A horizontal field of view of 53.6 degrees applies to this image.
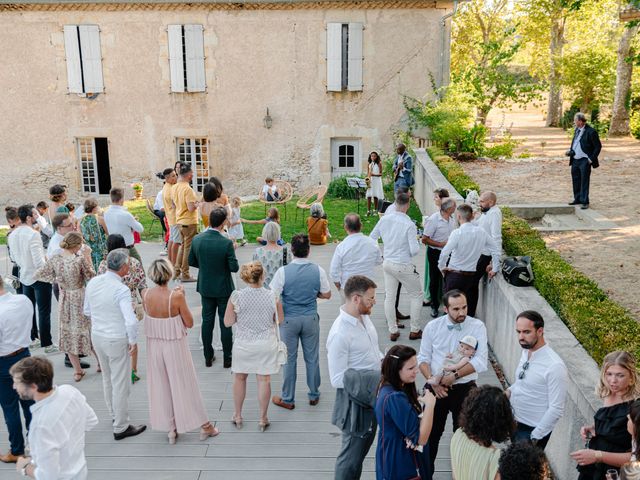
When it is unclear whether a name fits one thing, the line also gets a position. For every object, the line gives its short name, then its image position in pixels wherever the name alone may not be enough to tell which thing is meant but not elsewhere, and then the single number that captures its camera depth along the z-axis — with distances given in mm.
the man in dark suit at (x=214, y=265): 6887
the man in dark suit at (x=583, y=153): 11891
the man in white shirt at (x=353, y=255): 7168
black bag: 6922
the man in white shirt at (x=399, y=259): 7672
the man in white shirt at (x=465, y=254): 7137
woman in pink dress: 5574
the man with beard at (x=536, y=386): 4293
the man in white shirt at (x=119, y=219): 8656
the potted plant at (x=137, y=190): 19781
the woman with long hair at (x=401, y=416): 3932
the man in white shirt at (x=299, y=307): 6117
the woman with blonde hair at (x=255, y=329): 5723
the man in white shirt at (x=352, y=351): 4703
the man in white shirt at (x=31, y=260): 7402
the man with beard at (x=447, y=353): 4879
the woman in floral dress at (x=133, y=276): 6488
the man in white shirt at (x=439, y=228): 8000
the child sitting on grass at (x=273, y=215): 8492
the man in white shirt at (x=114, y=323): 5645
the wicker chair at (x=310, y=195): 14586
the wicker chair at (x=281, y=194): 15042
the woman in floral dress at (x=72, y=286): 6586
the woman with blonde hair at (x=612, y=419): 3812
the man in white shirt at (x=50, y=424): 3938
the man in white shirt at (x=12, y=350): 5352
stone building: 19219
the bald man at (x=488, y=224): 7551
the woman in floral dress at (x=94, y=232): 8219
